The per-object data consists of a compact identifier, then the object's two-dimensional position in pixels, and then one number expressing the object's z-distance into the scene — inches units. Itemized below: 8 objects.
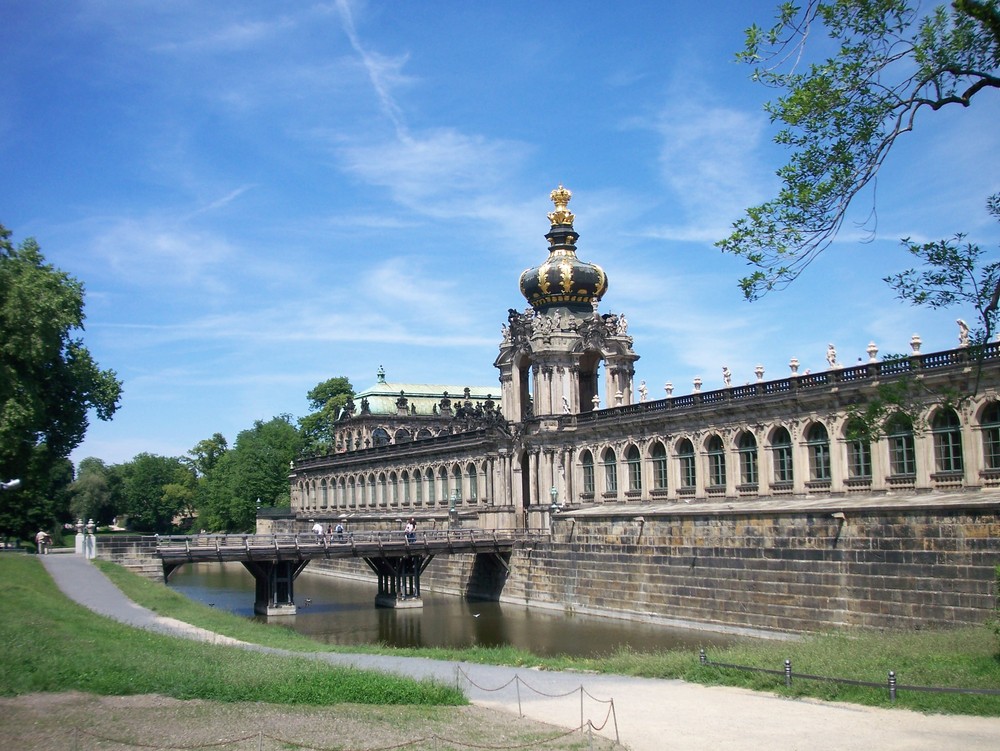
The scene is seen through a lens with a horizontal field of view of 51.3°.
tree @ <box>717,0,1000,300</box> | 575.2
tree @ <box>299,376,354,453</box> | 4335.6
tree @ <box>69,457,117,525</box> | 4306.1
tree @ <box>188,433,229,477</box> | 5319.9
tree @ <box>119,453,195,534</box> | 5113.2
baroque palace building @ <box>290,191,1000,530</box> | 1321.4
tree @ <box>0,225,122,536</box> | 1815.9
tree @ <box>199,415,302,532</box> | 4048.5
